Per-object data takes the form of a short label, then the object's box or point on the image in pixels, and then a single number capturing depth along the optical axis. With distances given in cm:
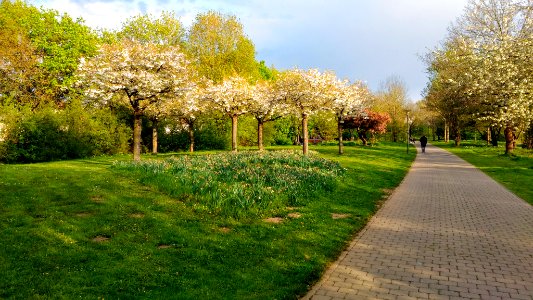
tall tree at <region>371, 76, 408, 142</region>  6450
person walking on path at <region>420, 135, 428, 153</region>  4074
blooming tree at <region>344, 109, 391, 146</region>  4740
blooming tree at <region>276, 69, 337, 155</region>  2636
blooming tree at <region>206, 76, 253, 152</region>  2903
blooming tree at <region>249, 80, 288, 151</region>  2769
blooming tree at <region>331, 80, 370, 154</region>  2830
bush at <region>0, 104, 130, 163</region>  2736
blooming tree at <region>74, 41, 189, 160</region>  1897
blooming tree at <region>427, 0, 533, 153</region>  1708
